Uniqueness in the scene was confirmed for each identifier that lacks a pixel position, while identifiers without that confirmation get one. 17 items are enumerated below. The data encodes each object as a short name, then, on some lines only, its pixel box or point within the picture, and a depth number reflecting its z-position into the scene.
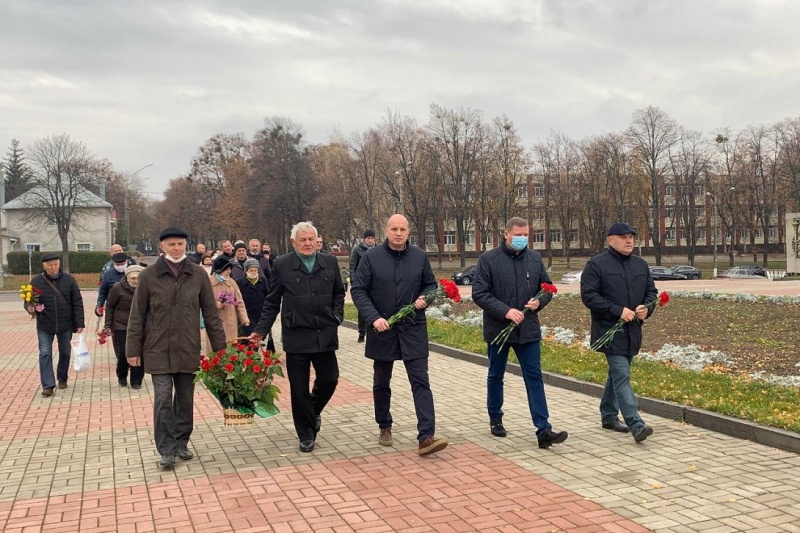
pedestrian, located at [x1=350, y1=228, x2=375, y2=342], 12.67
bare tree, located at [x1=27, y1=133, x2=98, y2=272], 59.22
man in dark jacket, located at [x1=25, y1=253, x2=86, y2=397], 10.19
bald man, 6.53
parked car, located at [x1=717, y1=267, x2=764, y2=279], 51.81
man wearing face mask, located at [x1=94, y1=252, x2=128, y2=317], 11.98
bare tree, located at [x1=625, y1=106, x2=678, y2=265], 65.56
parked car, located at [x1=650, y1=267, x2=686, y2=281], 53.69
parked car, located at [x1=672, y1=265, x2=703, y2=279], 55.03
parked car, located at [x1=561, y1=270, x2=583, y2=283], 44.53
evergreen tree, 100.56
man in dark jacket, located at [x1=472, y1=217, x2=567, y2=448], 6.73
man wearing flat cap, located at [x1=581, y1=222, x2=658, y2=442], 6.86
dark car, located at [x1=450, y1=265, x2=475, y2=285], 44.92
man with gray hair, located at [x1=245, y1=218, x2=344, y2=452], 6.71
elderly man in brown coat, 6.34
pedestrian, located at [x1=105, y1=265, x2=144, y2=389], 10.48
